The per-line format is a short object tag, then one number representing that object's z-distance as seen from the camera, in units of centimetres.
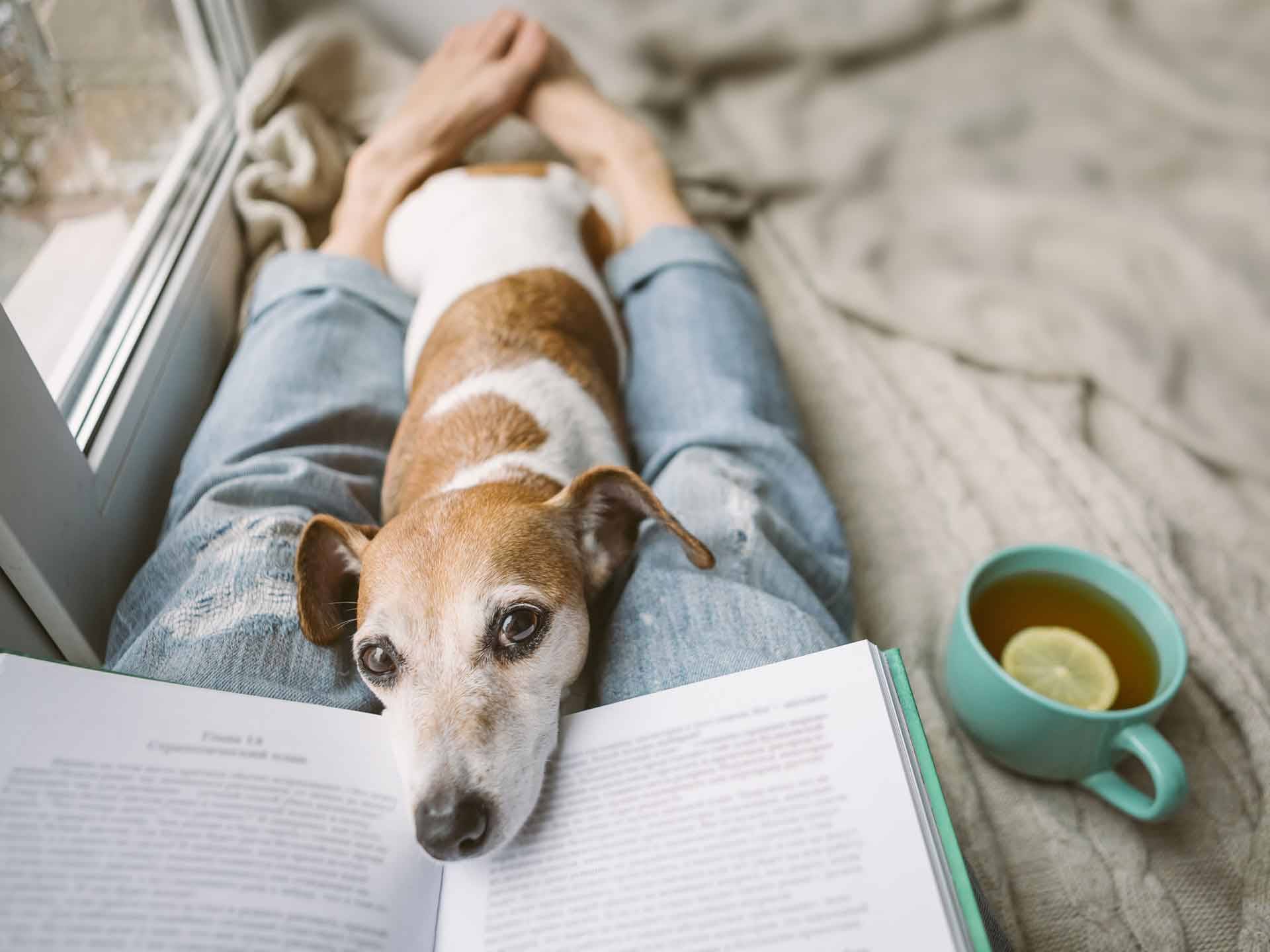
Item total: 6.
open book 32
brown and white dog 36
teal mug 42
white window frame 41
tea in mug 47
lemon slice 46
